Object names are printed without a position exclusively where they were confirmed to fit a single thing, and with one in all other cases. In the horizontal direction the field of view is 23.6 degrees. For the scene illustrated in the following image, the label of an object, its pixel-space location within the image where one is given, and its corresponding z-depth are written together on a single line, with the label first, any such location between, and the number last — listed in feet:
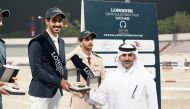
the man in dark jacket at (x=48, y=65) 17.48
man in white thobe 16.65
